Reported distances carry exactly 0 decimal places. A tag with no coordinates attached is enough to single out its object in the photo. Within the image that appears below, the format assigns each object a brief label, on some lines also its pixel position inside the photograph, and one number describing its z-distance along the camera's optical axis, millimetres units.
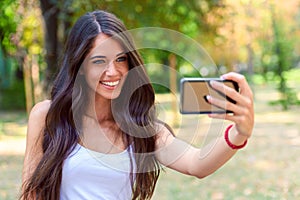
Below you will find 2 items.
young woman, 1719
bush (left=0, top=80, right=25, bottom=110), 17594
